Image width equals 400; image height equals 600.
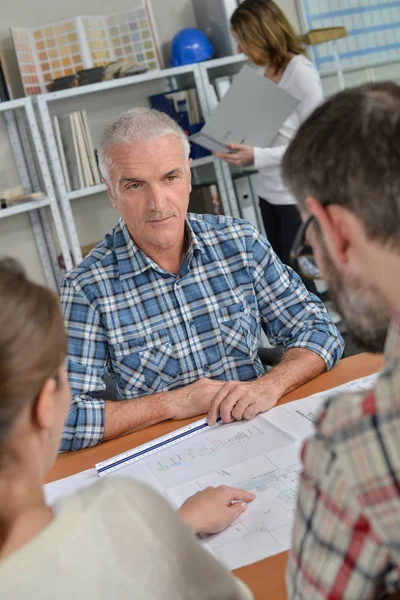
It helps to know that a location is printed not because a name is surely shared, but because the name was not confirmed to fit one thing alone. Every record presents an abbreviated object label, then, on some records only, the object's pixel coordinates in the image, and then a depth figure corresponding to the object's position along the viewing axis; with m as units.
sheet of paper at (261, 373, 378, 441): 1.37
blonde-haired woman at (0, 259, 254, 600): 0.73
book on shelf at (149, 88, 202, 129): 3.78
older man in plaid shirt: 1.80
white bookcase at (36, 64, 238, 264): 3.54
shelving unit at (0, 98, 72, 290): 3.51
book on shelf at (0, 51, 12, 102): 3.51
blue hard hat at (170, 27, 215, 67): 3.89
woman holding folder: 3.28
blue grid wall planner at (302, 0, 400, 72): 4.44
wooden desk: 1.48
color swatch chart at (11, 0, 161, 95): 3.66
